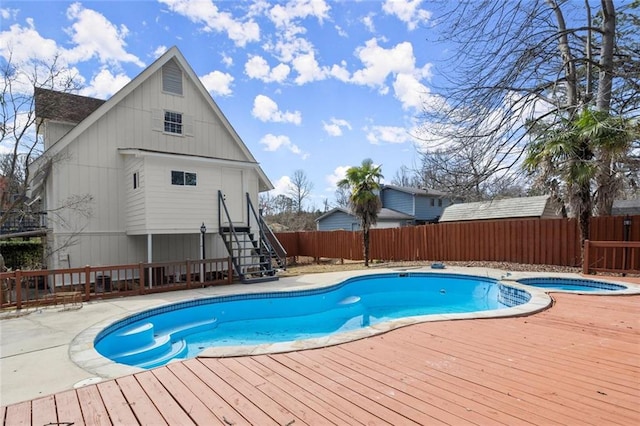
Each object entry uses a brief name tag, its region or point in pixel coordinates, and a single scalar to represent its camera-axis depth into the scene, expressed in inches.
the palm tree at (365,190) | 582.6
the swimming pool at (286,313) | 239.3
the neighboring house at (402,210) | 1097.4
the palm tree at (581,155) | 348.2
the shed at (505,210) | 811.4
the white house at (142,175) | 420.2
